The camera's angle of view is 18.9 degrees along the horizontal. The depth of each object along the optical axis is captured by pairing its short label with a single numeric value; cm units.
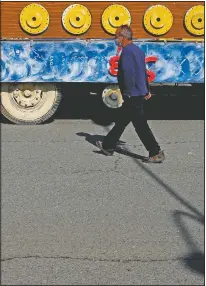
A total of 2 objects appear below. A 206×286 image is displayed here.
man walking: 747
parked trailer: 962
